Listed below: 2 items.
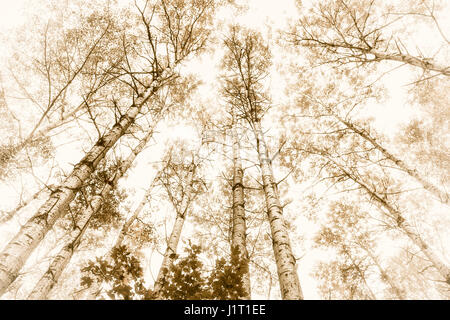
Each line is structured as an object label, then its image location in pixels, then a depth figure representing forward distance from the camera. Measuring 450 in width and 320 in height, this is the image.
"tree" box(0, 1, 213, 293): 2.26
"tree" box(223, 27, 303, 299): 2.77
